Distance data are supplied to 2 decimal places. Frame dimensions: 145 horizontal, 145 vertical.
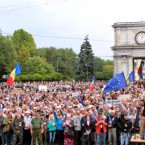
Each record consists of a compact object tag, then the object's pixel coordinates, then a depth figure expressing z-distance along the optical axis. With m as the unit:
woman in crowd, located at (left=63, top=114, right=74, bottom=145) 16.59
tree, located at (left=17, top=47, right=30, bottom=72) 91.82
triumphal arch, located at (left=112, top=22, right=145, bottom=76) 60.41
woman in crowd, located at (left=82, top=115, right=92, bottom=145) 16.28
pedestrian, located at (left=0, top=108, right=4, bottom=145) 17.59
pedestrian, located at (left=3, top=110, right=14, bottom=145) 17.52
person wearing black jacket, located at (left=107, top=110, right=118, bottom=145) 16.16
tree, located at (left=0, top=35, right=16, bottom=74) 72.44
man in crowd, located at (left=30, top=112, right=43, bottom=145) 16.52
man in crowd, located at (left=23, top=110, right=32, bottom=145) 17.30
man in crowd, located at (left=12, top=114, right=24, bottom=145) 17.14
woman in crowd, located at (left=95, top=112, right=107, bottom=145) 15.98
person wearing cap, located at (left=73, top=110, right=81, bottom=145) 16.59
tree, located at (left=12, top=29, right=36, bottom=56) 102.25
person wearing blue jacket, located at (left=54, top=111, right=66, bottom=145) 16.98
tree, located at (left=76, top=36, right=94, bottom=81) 75.31
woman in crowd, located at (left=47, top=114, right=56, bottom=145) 16.89
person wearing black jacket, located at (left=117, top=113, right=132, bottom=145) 15.90
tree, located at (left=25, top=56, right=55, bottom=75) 88.44
